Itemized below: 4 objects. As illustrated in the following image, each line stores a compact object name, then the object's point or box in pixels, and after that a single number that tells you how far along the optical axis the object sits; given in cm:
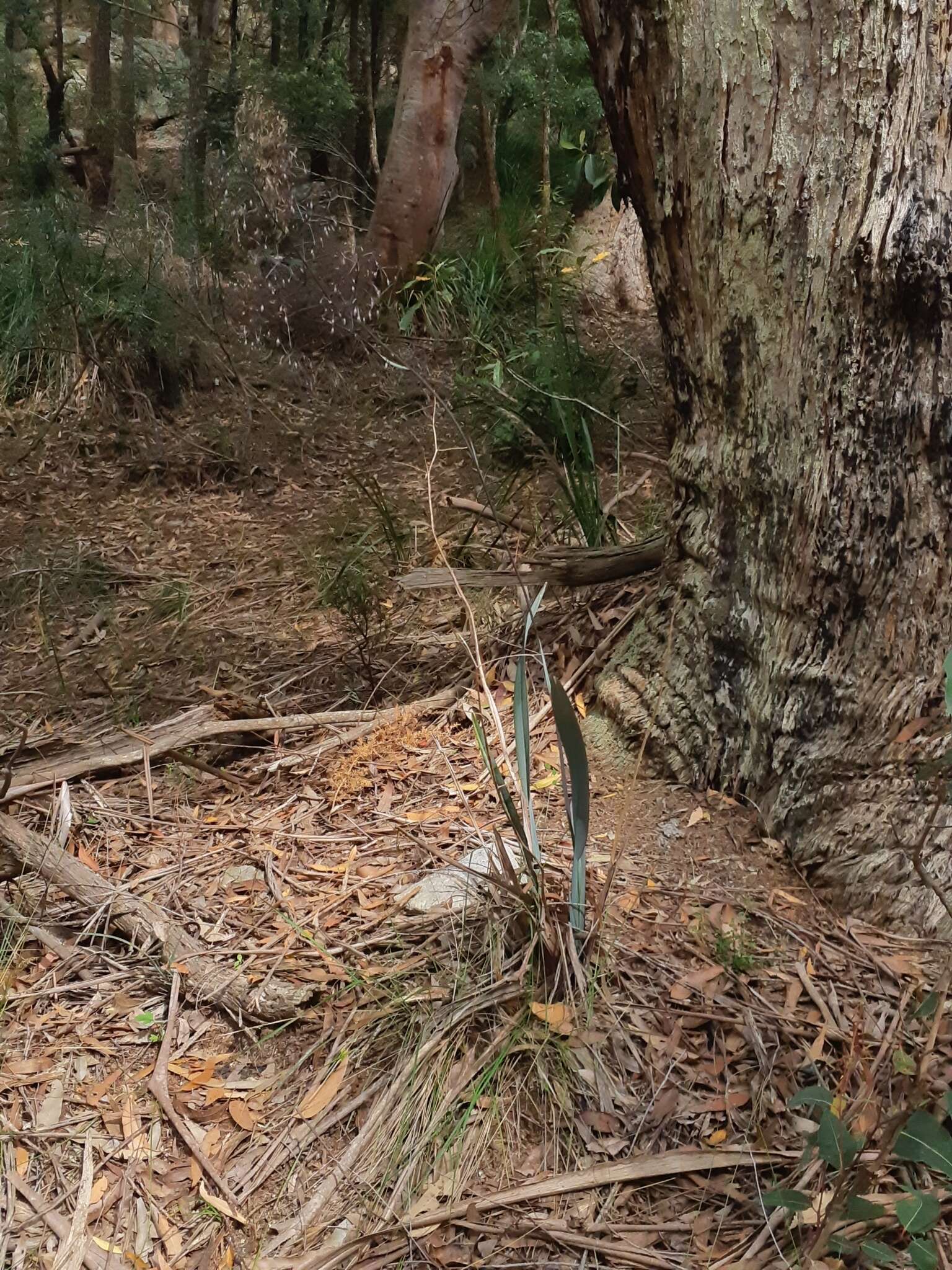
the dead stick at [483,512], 329
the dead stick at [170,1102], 158
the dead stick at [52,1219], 149
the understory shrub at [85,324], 541
